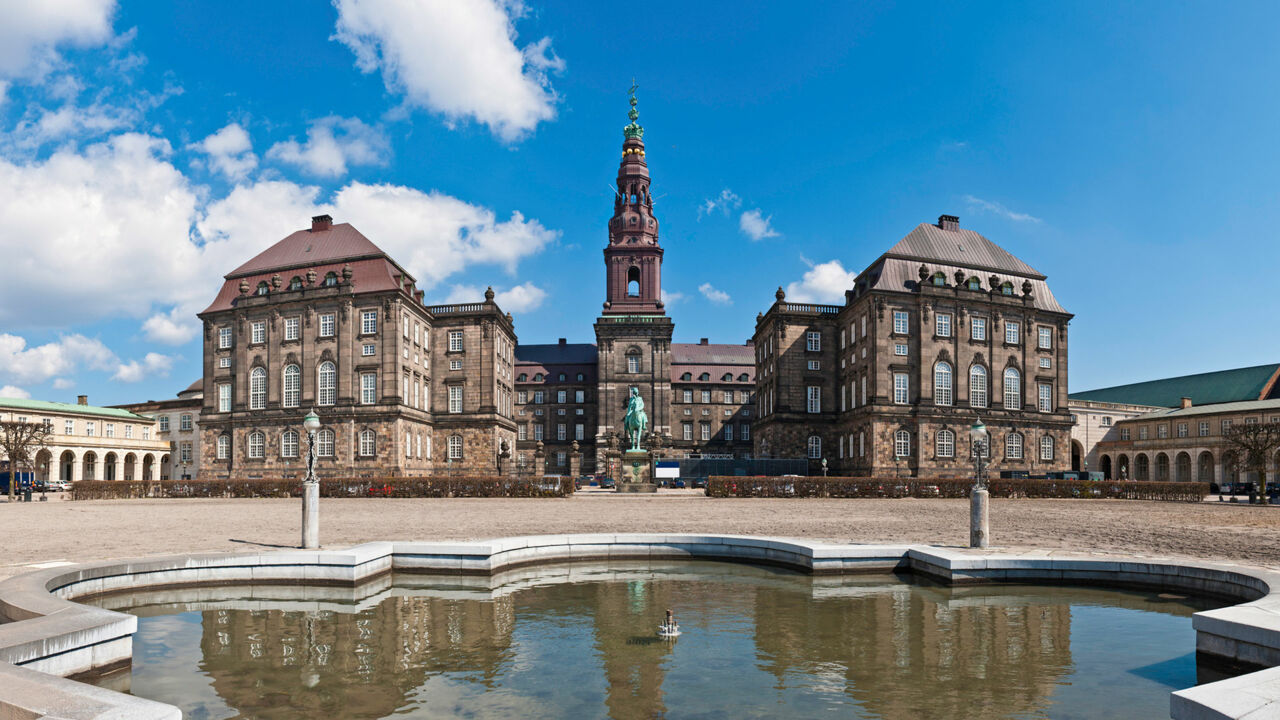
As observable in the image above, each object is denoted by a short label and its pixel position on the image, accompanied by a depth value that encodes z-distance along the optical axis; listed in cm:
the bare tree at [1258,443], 4547
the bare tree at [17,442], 5022
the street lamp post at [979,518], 1670
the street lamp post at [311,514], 1731
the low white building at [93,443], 7788
